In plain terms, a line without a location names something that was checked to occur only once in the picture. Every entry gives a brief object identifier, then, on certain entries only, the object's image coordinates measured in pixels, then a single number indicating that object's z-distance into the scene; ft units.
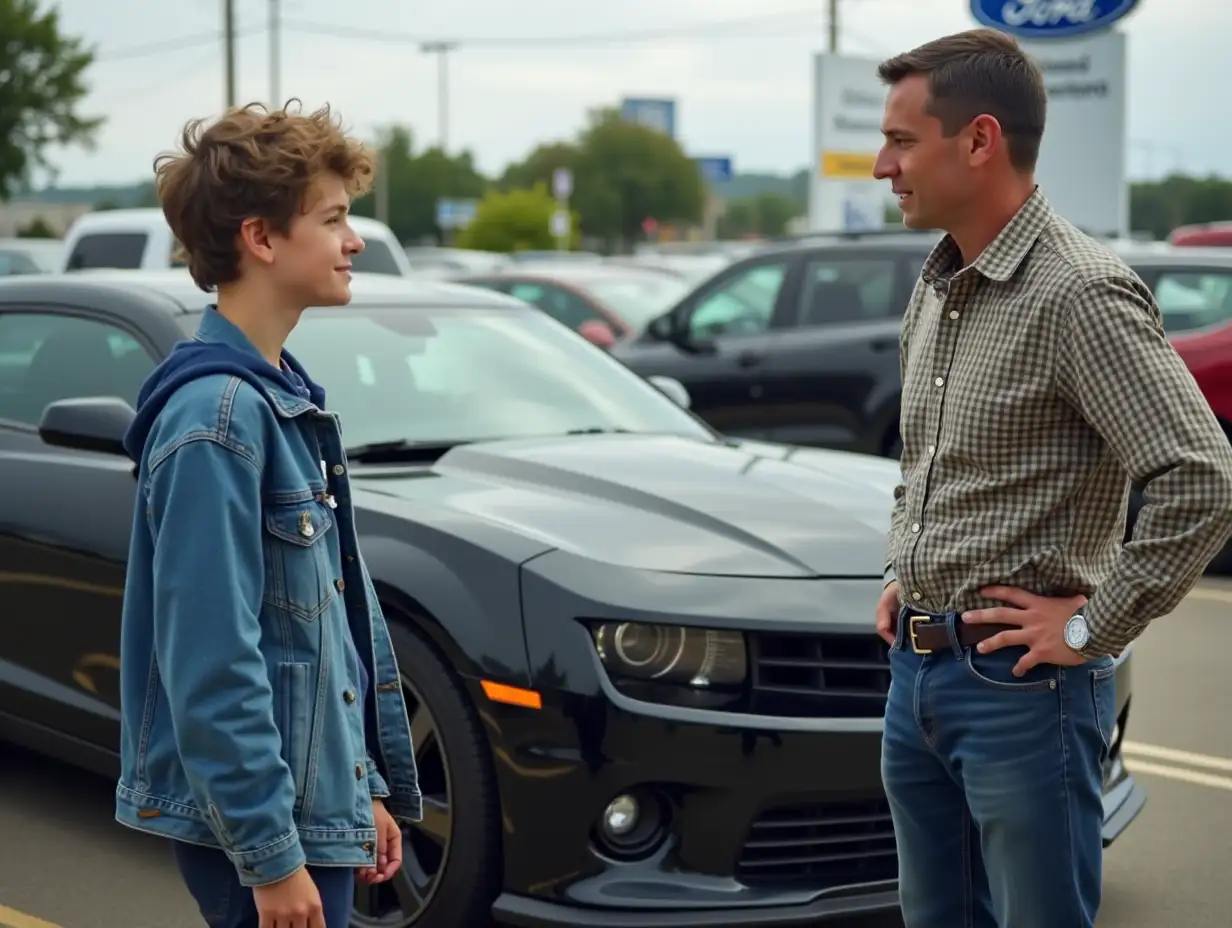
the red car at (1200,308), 32.37
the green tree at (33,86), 177.47
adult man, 8.30
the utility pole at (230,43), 127.13
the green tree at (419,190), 407.44
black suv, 36.96
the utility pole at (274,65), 197.16
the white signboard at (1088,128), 61.16
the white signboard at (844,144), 75.10
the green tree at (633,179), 393.09
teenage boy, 7.54
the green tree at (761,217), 507.71
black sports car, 12.73
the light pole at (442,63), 272.31
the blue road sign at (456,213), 265.95
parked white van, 41.45
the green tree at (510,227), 242.37
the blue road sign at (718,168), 374.43
